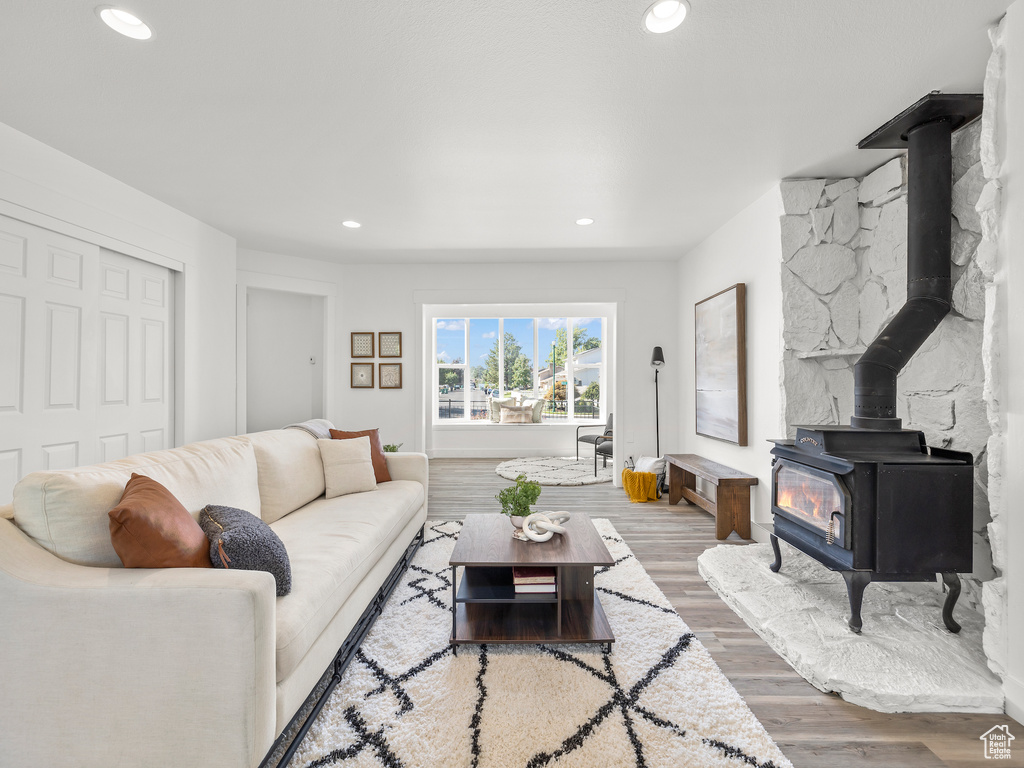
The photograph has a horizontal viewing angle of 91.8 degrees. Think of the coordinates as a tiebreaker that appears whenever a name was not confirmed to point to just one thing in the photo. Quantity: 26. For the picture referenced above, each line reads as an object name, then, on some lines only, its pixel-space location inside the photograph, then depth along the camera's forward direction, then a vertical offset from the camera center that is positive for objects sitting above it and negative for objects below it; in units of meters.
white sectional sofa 1.32 -0.73
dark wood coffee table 2.12 -0.92
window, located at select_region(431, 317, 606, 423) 8.35 +0.43
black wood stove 2.11 -0.33
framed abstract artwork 3.82 +0.22
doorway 5.47 +0.37
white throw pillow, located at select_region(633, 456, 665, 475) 5.03 -0.77
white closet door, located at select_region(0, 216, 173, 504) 2.61 +0.23
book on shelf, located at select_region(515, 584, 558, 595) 2.22 -0.89
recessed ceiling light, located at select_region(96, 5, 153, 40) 1.76 +1.35
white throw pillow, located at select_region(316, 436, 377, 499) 3.20 -0.51
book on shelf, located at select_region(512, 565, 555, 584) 2.24 -0.84
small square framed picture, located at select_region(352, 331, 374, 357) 5.63 +0.53
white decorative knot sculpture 2.39 -0.68
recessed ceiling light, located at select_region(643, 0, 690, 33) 1.71 +1.33
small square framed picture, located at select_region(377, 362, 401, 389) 5.62 +0.19
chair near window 5.96 -0.65
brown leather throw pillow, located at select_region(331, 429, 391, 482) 3.54 -0.46
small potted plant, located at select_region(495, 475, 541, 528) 2.64 -0.58
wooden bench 3.67 -0.83
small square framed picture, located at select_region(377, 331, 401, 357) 5.62 +0.53
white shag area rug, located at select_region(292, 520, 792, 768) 1.54 -1.12
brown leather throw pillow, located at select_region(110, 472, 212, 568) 1.43 -0.42
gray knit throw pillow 1.61 -0.52
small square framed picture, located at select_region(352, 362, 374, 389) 5.64 +0.21
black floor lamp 5.27 +0.26
